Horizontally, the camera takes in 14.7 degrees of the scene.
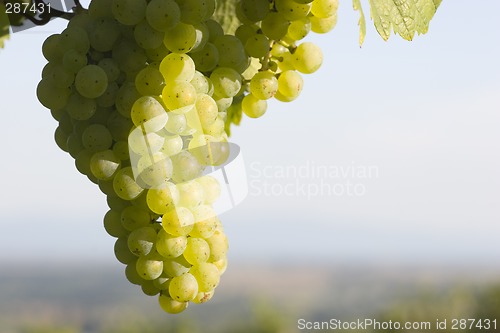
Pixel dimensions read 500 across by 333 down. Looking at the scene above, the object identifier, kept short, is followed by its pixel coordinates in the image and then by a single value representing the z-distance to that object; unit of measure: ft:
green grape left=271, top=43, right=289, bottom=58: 3.10
